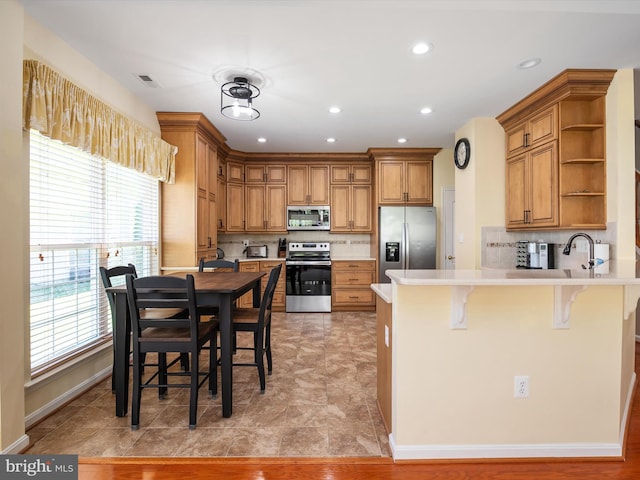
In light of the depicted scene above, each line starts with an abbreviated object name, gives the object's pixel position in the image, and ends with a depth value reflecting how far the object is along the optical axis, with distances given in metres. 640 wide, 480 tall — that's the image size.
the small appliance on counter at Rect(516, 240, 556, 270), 3.44
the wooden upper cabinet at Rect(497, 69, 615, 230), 2.88
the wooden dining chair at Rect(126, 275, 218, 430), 1.98
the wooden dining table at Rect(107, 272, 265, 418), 2.13
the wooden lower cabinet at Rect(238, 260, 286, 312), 5.30
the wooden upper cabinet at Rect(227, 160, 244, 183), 5.46
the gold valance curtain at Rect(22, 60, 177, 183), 2.07
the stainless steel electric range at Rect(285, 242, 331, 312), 5.33
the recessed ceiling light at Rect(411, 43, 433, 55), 2.41
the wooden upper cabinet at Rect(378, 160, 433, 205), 5.30
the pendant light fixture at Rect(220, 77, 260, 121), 2.90
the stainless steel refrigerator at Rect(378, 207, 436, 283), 5.14
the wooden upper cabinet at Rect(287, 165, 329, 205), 5.61
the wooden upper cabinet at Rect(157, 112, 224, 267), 3.87
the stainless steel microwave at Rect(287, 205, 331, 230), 5.58
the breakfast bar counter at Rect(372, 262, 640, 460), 1.77
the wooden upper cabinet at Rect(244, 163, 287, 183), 5.62
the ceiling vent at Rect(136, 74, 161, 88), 2.91
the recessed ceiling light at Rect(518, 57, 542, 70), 2.61
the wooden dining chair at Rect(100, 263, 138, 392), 2.30
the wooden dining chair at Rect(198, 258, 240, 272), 3.45
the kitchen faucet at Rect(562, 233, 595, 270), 2.70
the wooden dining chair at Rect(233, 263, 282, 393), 2.54
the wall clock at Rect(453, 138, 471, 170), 4.04
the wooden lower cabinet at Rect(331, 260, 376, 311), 5.37
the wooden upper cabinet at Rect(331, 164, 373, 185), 5.61
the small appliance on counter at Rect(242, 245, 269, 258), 5.69
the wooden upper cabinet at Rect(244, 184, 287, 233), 5.60
